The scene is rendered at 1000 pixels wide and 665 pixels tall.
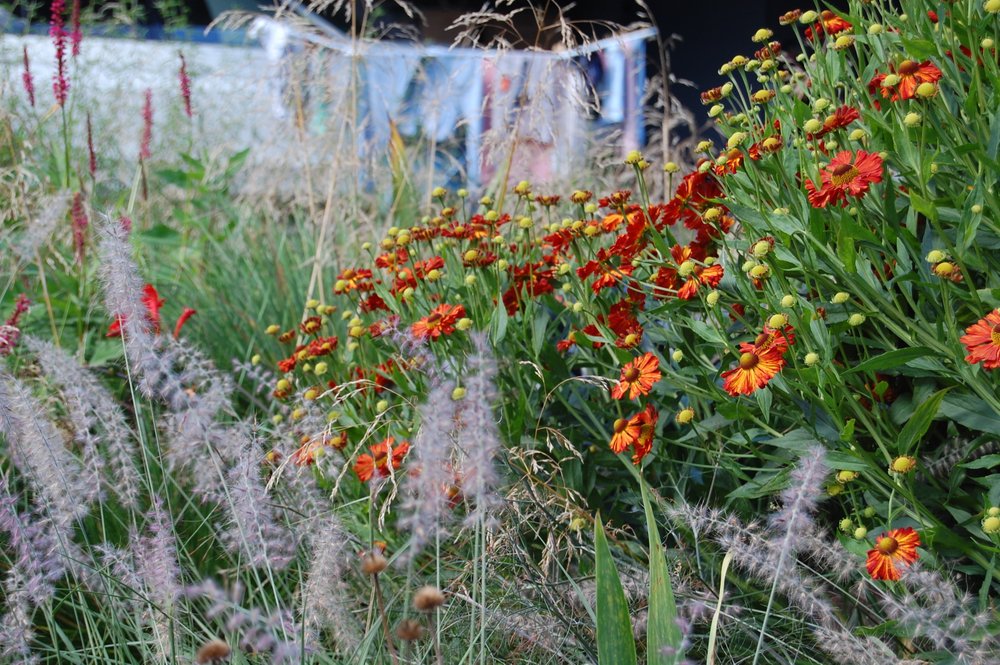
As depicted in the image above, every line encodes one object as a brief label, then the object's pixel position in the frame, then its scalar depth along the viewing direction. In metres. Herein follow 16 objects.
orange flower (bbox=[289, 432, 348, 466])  1.27
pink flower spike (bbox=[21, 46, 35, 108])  1.61
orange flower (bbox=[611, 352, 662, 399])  1.23
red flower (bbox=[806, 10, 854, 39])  1.30
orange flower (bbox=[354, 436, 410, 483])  1.30
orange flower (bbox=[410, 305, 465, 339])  1.30
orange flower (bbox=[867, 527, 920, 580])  1.15
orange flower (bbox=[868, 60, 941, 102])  1.19
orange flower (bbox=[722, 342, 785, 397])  1.18
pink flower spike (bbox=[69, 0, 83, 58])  1.61
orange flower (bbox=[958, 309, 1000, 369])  1.14
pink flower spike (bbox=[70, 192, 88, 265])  1.60
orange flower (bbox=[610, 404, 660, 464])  1.23
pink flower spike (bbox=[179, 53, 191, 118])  1.75
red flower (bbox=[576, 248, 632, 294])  1.30
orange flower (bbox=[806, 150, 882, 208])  1.18
